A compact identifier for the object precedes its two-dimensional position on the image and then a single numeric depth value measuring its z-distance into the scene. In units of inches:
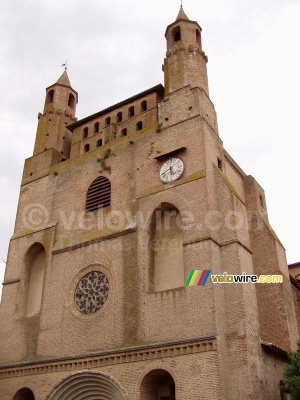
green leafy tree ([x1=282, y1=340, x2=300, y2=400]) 530.9
